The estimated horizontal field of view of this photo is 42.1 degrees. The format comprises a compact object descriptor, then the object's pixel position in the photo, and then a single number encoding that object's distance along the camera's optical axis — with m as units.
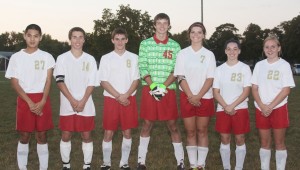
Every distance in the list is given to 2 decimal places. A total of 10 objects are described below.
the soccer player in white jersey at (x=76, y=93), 5.71
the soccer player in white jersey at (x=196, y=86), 5.82
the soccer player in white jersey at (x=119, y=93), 5.91
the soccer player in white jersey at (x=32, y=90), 5.58
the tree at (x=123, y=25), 69.25
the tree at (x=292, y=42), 72.81
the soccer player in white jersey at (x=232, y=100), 5.67
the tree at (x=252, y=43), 88.44
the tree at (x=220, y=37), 93.00
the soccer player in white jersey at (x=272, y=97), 5.45
